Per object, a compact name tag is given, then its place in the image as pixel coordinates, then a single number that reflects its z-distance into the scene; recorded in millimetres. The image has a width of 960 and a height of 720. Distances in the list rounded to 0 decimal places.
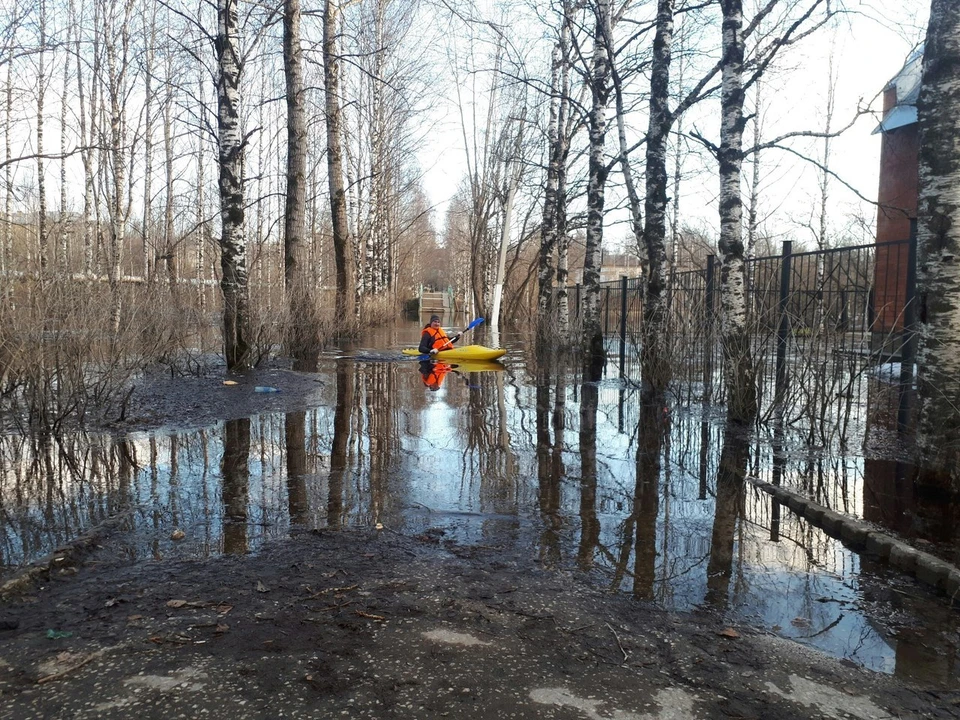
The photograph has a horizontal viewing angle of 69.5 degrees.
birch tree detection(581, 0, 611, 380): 14750
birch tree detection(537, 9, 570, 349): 18708
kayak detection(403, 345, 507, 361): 16281
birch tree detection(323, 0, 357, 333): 18453
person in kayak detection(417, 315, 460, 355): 17172
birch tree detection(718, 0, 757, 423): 8000
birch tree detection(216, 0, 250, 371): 10898
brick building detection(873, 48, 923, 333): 19250
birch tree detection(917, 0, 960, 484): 5066
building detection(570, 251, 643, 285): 45912
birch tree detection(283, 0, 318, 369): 13711
